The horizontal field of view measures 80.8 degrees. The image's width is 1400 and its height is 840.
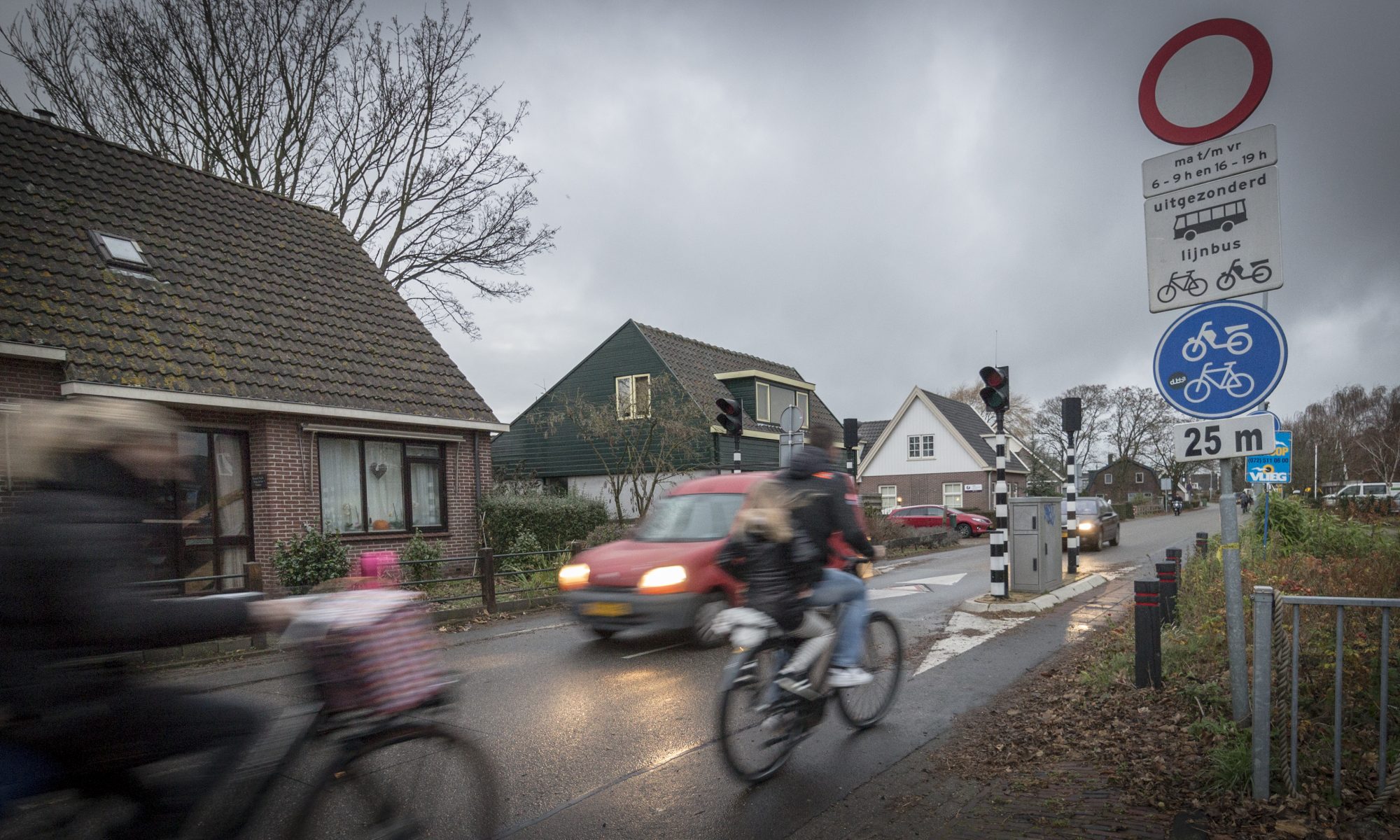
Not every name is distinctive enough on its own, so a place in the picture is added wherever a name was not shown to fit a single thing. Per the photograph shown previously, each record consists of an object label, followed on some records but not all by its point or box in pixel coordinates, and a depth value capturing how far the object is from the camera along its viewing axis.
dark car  22.34
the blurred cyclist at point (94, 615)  2.22
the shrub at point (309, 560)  11.95
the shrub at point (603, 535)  16.49
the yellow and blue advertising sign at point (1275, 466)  13.94
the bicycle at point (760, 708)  4.48
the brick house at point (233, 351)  11.59
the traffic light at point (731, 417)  13.84
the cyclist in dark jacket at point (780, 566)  4.63
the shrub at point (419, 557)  13.69
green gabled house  30.33
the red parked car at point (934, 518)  30.17
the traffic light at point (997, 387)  11.08
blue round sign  4.00
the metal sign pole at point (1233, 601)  4.02
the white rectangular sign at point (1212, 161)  4.00
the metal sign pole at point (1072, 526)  14.84
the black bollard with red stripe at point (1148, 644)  5.91
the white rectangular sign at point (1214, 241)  4.00
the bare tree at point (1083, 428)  66.75
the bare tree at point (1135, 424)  67.19
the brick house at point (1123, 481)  66.56
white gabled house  44.31
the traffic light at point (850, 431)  19.30
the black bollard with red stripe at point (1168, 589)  7.59
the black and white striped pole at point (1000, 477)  10.91
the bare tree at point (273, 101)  17.62
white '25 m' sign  4.02
